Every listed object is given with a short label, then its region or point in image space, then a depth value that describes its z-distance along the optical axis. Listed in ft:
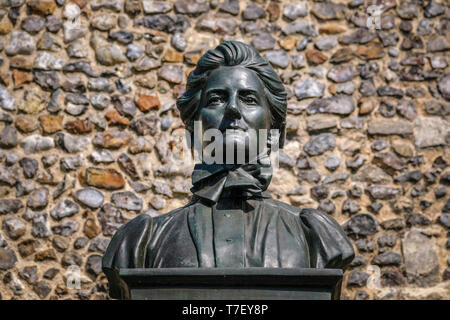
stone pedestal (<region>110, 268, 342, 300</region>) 7.18
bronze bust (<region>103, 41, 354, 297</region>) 8.01
